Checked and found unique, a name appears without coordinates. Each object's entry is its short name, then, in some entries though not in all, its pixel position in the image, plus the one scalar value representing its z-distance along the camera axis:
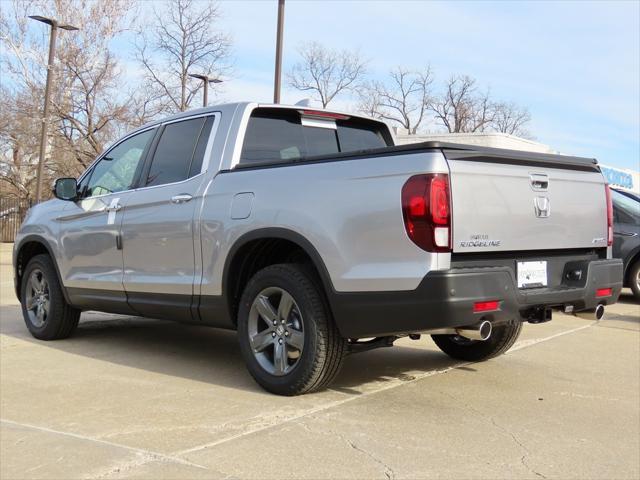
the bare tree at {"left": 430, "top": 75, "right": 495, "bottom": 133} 58.53
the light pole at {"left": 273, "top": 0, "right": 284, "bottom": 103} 16.88
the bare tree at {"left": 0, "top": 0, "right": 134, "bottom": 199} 28.50
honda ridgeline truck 4.02
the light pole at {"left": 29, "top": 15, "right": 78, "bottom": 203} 19.70
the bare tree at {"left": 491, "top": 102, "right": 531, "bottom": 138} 62.34
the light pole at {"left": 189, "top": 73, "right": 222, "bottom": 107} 24.11
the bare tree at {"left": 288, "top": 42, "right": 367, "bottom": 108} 46.34
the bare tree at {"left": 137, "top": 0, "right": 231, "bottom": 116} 30.78
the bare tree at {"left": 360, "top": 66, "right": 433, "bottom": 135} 55.78
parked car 10.84
